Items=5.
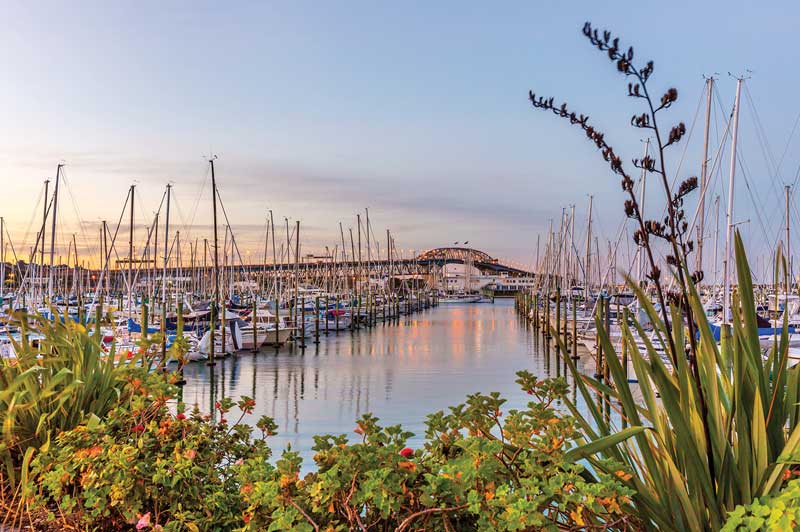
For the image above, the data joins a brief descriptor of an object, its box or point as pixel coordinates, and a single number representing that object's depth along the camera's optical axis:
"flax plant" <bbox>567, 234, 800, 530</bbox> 3.38
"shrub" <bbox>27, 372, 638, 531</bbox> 3.13
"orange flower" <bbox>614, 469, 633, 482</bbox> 3.20
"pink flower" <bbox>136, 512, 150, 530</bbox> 4.07
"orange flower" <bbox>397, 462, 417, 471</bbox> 3.48
